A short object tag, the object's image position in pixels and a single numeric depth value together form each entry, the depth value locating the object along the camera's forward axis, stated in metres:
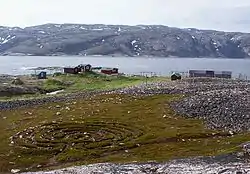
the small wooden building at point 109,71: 147.12
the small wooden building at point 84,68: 139.00
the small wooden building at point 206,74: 138.88
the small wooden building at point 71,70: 137.51
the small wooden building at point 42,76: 130.55
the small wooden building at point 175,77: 115.38
